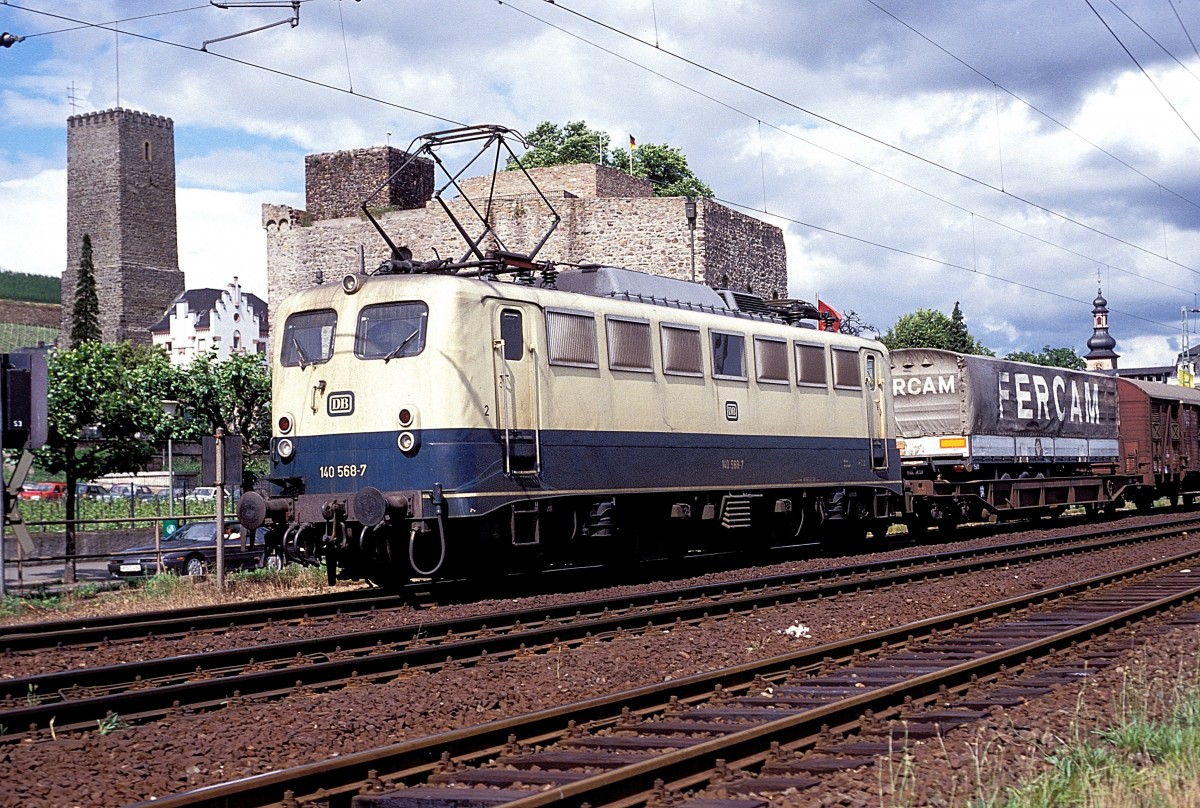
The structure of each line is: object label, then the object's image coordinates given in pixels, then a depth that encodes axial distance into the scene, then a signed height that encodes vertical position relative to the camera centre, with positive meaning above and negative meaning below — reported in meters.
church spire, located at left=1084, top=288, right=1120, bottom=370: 142.00 +13.45
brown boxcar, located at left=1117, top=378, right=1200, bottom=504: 32.12 +0.75
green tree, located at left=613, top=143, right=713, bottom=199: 71.56 +17.11
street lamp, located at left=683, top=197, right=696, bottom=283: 49.22 +9.93
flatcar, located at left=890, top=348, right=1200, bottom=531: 25.33 +0.70
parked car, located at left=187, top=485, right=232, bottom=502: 44.65 +0.38
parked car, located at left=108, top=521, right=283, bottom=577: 25.34 -1.01
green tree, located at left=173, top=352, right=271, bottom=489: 42.28 +3.58
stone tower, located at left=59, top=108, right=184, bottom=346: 101.19 +22.34
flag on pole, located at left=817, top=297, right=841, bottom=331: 20.76 +2.46
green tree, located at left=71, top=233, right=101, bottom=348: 89.81 +13.85
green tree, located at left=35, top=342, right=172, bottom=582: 28.45 +2.04
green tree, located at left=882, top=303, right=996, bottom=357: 96.00 +10.36
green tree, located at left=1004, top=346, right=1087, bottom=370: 136.62 +11.88
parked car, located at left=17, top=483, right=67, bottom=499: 52.06 +0.81
